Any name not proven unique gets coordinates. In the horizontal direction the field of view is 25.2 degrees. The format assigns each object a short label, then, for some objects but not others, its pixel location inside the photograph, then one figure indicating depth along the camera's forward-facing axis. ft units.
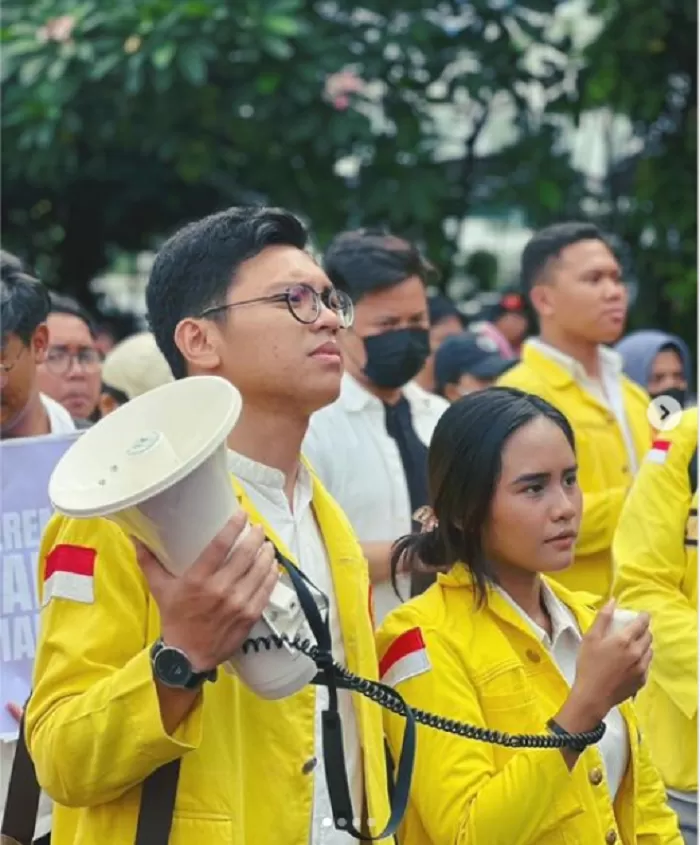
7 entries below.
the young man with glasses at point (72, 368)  17.30
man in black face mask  14.90
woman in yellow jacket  8.72
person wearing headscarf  22.81
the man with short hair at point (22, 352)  12.46
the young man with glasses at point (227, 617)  7.09
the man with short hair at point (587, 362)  17.34
